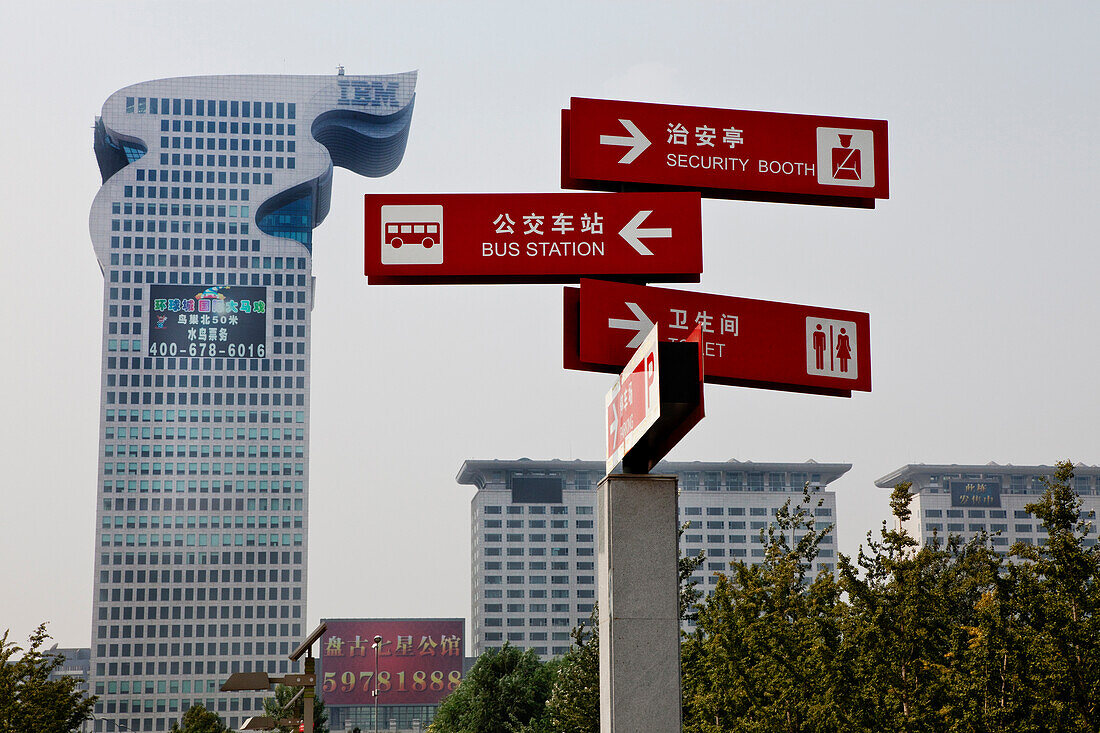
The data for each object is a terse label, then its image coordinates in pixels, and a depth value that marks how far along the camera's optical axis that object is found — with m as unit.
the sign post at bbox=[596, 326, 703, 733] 15.95
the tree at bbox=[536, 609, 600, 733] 55.84
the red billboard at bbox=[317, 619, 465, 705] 197.75
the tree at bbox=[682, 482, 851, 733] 38.50
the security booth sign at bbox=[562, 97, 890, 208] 18.72
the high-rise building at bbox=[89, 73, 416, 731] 183.50
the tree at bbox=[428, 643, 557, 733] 82.88
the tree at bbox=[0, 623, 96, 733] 53.04
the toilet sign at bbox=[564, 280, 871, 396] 17.94
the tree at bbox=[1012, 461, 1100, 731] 33.97
